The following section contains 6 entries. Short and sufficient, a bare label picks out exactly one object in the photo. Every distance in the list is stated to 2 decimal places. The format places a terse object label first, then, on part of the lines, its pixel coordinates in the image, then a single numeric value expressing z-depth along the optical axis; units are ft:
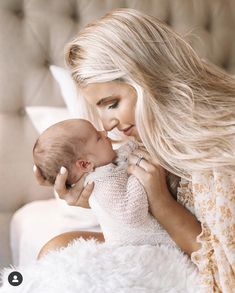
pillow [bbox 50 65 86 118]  4.12
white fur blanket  2.78
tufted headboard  4.00
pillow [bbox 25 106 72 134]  4.15
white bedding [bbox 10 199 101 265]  3.78
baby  3.04
